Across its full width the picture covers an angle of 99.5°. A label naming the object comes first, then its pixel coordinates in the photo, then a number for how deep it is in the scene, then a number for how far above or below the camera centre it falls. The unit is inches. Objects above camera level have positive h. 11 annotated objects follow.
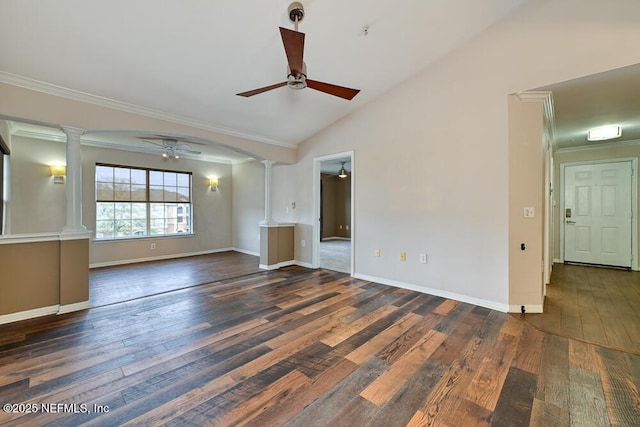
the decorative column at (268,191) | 210.9 +17.0
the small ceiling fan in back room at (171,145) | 195.0 +50.4
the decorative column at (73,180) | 123.9 +15.1
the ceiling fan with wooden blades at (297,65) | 80.8 +48.9
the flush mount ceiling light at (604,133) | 161.9 +47.7
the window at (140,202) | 219.1 +9.5
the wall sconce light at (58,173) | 192.4 +28.6
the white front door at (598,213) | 197.9 -1.6
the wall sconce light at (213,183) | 279.3 +30.1
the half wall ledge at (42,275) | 111.0 -26.8
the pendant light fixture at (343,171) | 326.0 +50.0
